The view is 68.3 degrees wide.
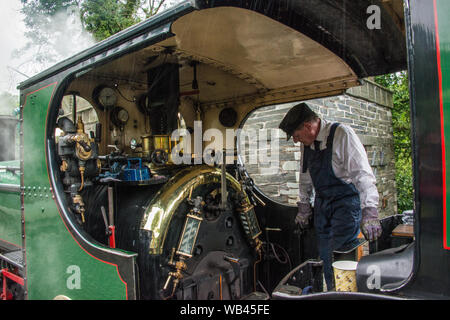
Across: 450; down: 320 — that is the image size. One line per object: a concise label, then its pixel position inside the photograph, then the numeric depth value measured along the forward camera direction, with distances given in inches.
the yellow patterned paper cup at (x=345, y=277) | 64.4
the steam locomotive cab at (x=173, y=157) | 82.9
